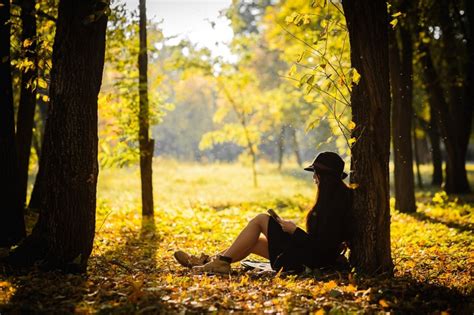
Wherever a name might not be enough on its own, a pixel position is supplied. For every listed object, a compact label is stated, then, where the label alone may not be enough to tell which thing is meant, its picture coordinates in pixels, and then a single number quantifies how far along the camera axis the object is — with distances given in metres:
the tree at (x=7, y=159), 6.45
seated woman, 5.34
